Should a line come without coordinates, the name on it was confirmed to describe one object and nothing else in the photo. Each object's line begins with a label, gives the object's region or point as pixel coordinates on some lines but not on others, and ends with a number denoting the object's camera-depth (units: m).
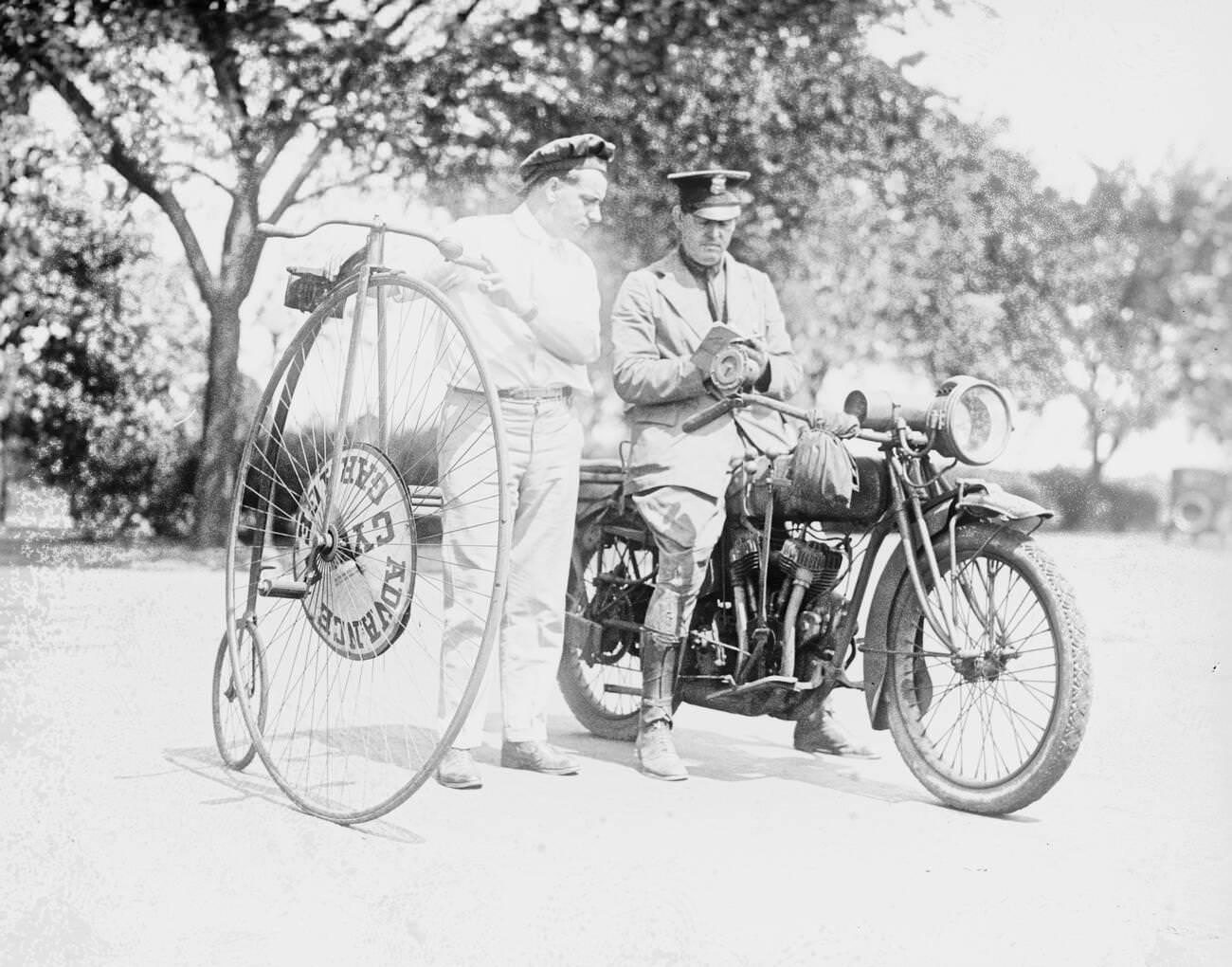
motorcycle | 4.12
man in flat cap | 4.70
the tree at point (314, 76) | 10.11
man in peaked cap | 4.87
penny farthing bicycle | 3.98
